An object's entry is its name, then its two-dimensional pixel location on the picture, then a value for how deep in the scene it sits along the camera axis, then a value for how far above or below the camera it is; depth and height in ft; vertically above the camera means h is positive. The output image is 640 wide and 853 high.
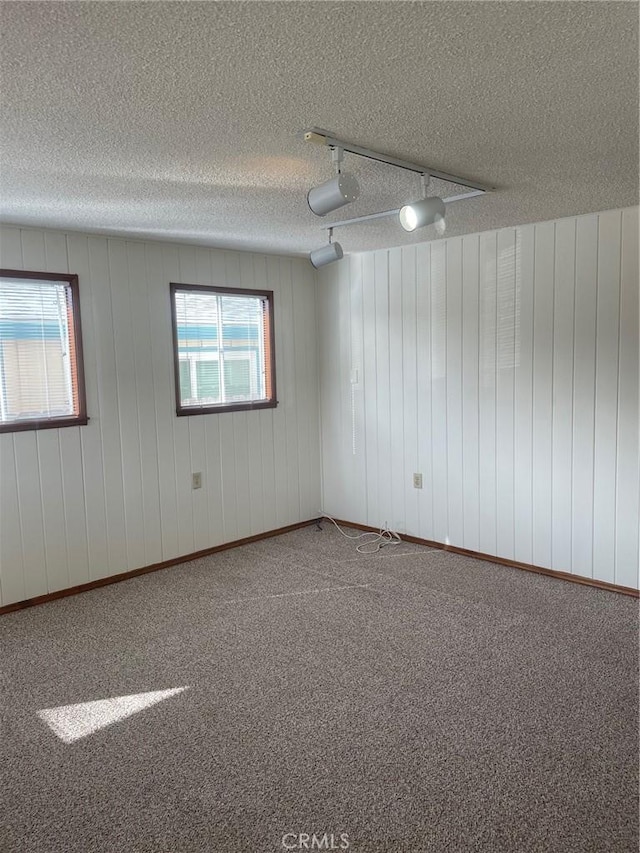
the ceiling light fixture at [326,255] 11.51 +2.20
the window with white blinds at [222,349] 14.61 +0.69
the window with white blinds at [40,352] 11.93 +0.59
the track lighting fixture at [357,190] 7.54 +2.33
